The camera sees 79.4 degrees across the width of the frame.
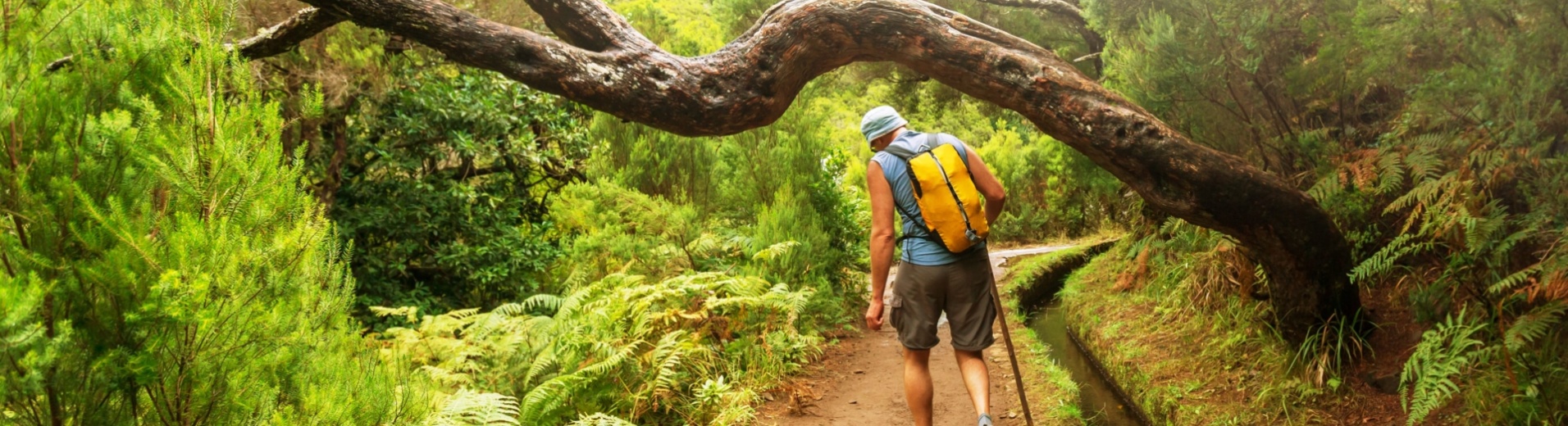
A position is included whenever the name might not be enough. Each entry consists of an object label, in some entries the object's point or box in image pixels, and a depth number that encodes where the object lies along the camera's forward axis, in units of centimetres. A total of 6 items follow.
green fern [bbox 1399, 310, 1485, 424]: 432
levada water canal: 670
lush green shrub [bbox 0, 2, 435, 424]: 213
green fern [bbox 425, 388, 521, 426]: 454
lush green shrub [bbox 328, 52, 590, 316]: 977
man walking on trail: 483
